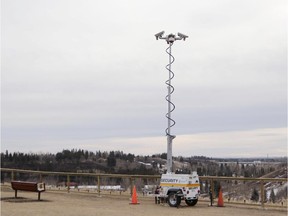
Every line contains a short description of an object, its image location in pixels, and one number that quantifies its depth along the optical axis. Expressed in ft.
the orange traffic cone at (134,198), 64.44
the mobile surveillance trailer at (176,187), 60.95
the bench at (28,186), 67.26
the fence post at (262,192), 60.03
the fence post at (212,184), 64.44
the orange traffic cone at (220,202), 62.08
